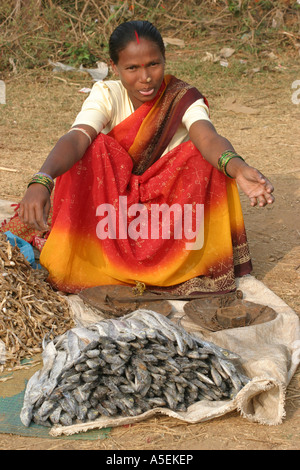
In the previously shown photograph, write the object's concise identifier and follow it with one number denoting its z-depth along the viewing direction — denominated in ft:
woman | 10.98
